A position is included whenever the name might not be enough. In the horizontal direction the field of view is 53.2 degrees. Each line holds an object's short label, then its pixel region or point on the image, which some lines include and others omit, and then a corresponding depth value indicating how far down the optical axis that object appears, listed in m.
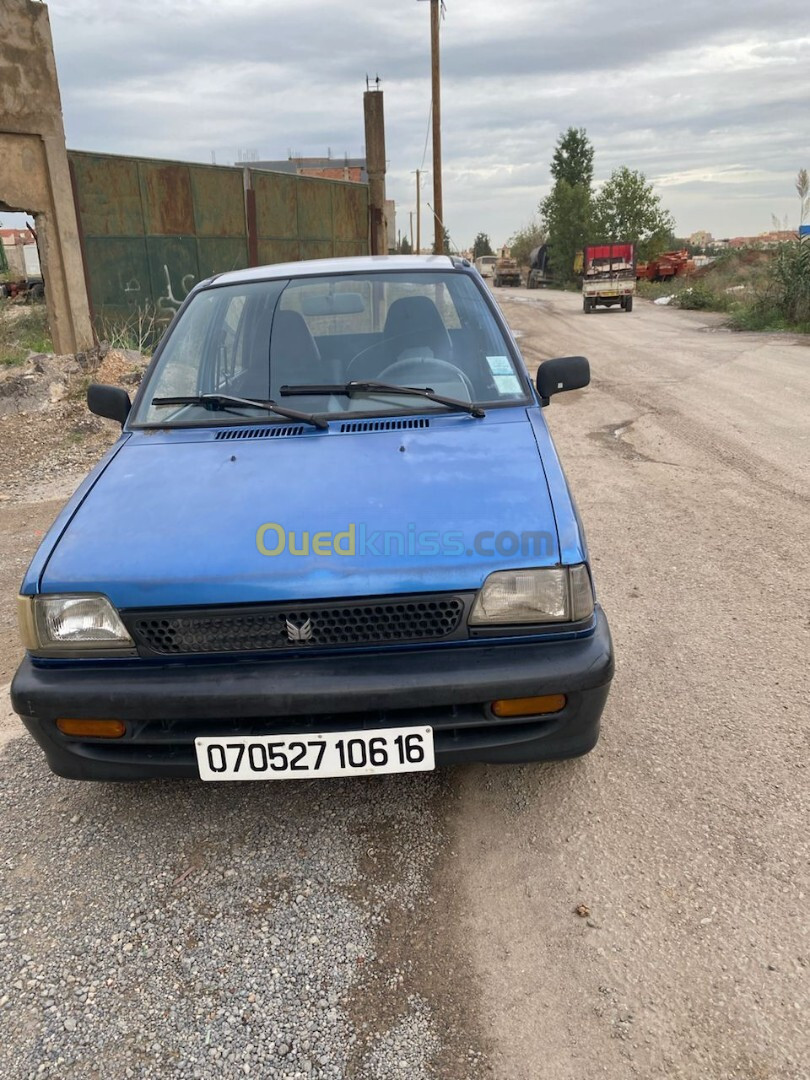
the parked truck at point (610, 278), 26.86
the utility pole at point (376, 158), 19.23
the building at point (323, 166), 41.28
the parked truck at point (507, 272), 53.12
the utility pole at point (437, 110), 25.12
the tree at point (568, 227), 51.50
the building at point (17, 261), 30.15
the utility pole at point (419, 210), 57.24
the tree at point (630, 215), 52.09
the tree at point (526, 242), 65.00
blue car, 2.25
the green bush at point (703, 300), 24.88
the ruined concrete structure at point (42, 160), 9.80
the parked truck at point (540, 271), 50.31
